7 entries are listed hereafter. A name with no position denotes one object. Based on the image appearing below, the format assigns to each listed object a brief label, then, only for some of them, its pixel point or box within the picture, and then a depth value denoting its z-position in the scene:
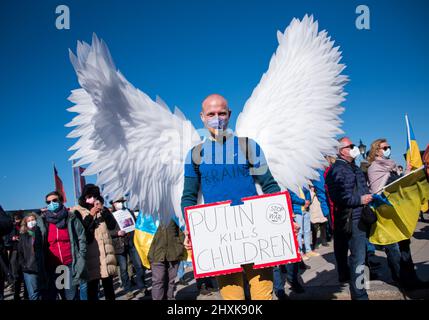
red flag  8.82
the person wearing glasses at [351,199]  3.47
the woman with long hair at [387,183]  3.91
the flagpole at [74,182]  6.84
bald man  2.24
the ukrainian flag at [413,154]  5.86
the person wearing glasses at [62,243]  4.21
